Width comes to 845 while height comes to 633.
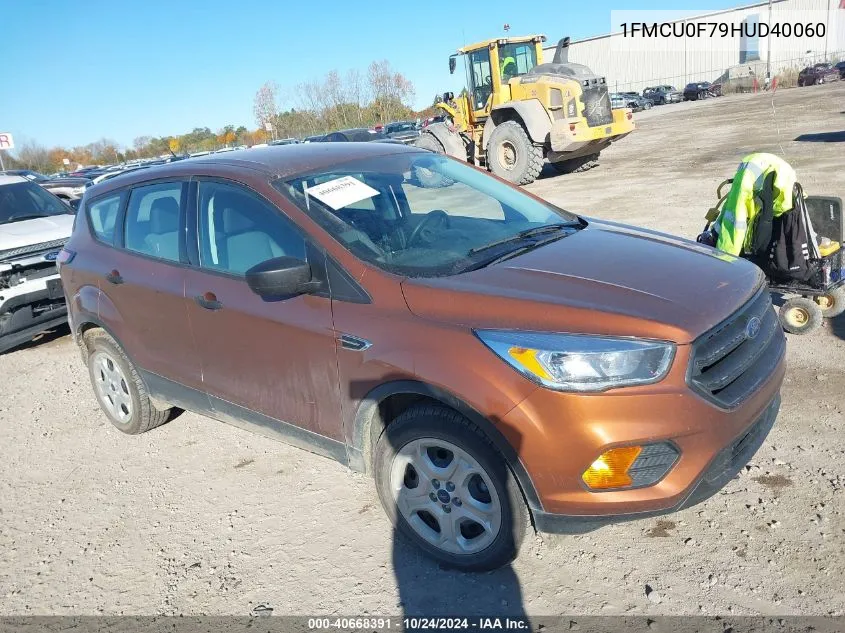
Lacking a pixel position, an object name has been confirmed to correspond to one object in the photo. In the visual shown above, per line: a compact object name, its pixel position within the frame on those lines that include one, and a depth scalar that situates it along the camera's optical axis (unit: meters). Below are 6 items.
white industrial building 52.00
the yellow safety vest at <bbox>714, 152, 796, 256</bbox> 4.65
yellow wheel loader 14.08
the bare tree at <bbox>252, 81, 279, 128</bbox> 56.22
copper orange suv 2.33
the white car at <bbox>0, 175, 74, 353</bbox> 6.22
